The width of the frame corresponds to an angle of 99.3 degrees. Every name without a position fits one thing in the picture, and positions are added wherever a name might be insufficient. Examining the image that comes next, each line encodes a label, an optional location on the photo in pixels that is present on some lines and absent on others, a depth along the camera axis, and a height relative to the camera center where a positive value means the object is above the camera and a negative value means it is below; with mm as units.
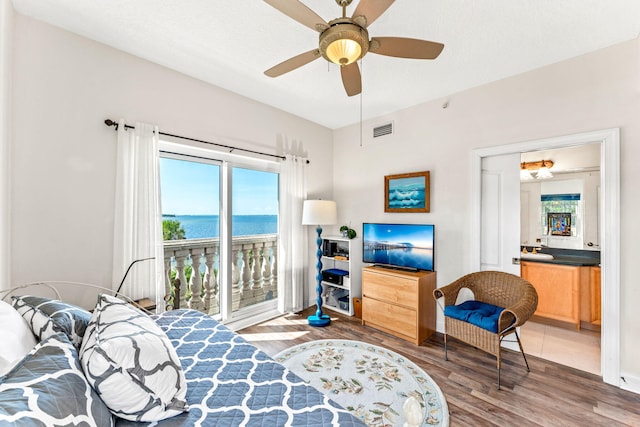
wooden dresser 2881 -999
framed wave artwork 3252 +264
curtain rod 2221 +743
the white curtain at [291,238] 3537 -329
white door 2768 -6
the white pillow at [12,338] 882 -450
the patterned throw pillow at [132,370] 949 -578
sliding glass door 2822 -251
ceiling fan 1340 +957
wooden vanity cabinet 3152 -961
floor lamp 3416 -35
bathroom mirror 3805 +184
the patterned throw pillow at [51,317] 1127 -461
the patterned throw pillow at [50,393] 679 -497
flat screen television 3070 -385
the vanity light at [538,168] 4023 +678
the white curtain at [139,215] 2244 -16
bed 775 -589
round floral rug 1895 -1377
